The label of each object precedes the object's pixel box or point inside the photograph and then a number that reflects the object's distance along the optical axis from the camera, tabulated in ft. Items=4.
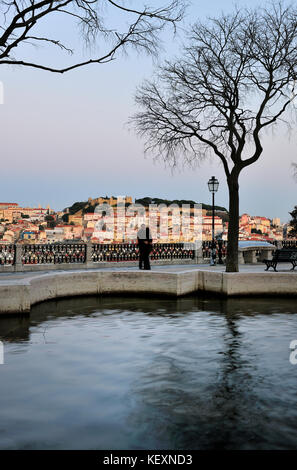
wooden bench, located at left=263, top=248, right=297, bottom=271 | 68.63
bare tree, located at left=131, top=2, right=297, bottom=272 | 57.06
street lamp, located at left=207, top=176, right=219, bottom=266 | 86.74
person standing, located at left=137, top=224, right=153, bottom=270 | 63.46
